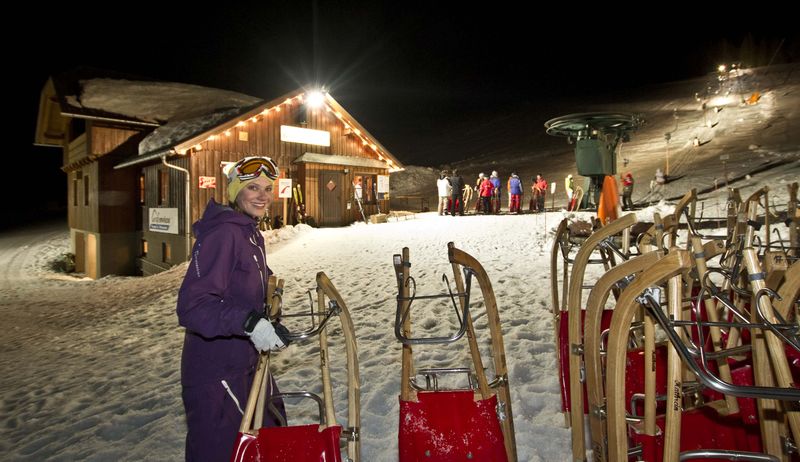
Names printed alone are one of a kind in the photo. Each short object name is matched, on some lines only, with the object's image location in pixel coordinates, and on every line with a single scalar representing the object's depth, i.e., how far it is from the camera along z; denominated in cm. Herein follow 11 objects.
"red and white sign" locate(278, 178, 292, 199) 1853
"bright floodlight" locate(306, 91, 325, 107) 1989
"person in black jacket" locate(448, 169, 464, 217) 2023
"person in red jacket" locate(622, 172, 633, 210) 1766
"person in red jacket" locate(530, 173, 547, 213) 1872
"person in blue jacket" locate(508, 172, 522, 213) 1945
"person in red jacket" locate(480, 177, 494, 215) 2052
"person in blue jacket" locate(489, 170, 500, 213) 2045
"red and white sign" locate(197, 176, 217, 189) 1706
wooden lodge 1748
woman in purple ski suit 230
